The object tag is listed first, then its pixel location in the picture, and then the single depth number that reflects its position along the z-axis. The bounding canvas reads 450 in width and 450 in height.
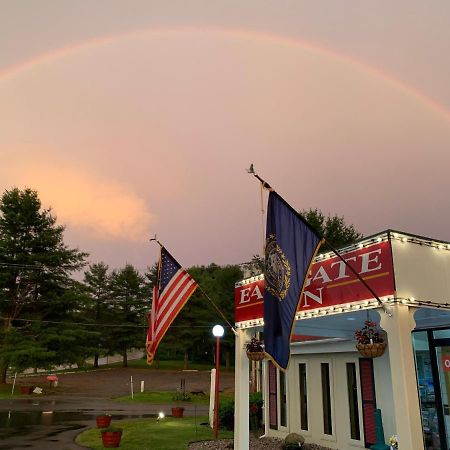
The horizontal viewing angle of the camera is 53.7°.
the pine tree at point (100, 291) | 71.12
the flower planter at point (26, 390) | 36.41
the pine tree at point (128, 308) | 67.25
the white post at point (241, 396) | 11.65
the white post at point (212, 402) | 19.07
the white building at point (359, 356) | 7.64
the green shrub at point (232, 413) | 18.40
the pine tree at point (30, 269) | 41.38
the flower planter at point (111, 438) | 13.78
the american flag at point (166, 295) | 11.50
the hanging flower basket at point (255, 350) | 11.98
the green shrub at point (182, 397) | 33.62
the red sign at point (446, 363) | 10.75
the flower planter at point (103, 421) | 17.03
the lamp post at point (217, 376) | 14.58
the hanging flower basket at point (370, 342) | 8.76
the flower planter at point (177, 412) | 21.95
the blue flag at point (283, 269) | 7.55
